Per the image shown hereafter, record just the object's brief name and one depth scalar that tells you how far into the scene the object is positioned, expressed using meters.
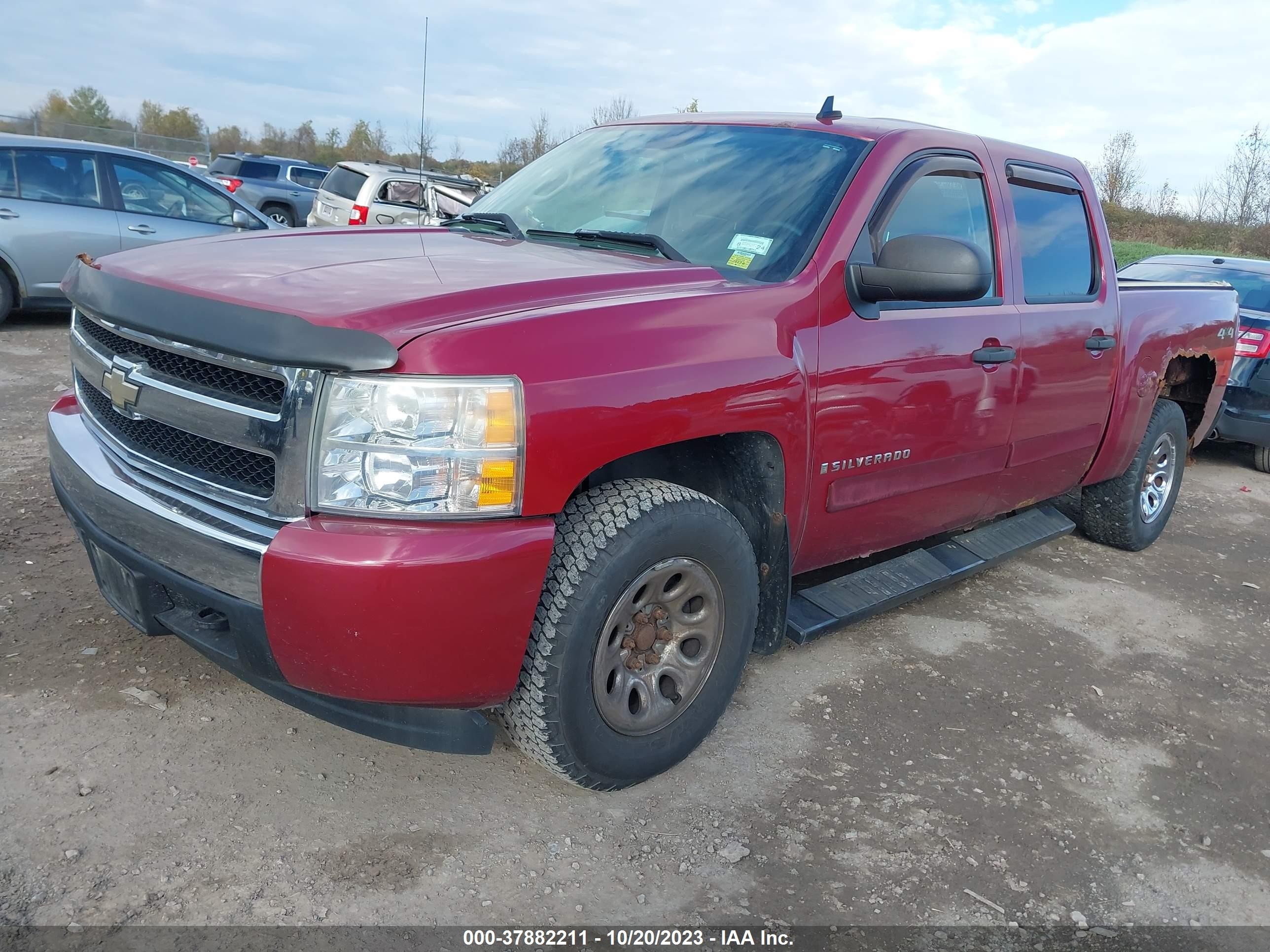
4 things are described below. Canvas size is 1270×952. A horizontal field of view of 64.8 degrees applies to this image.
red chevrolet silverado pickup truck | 2.15
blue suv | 18.22
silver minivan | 12.11
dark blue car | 7.37
